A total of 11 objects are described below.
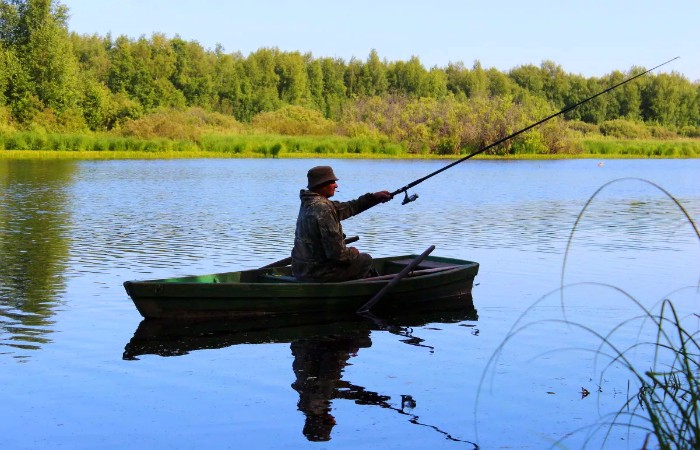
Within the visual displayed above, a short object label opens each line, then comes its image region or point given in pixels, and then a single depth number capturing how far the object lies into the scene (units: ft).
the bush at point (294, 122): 180.04
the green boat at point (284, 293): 28.78
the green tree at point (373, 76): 282.97
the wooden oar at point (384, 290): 30.91
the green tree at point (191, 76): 234.58
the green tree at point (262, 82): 238.68
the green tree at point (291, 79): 255.70
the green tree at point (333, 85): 255.70
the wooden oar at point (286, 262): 33.08
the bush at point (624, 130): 212.43
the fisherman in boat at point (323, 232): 29.84
